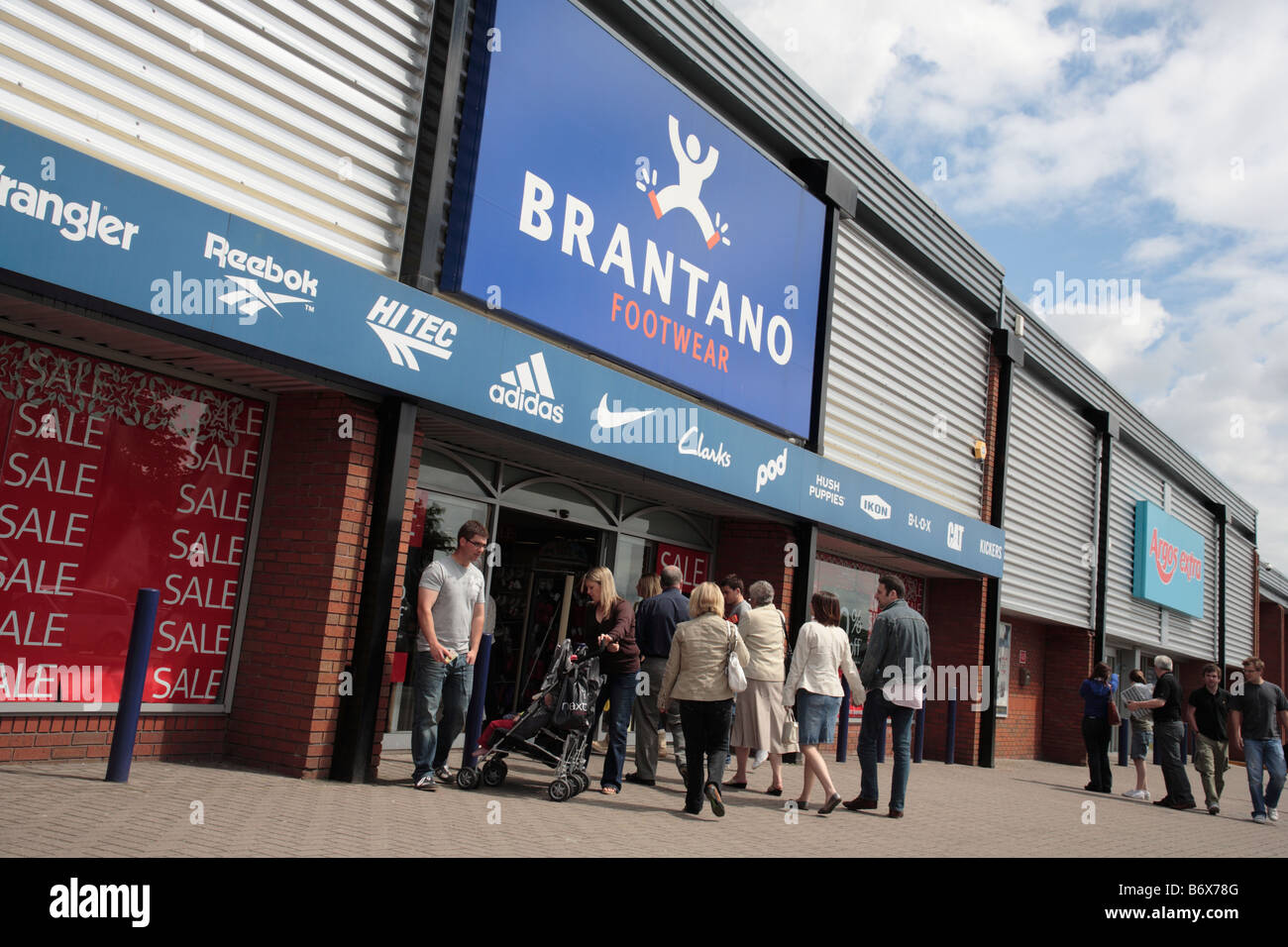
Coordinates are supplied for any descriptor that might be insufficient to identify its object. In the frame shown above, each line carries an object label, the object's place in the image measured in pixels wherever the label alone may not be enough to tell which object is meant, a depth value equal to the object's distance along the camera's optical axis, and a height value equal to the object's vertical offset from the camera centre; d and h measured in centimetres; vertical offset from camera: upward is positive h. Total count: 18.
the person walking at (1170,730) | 1176 -26
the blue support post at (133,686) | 602 -45
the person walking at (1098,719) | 1252 -23
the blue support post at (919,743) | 1457 -87
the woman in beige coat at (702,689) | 739 -20
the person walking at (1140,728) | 1261 -30
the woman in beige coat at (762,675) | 841 -6
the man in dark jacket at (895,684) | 837 -4
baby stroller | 738 -58
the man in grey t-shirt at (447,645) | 707 -6
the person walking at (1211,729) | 1185 -20
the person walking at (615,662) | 777 -6
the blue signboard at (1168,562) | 2344 +333
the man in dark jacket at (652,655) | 874 +1
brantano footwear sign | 813 +385
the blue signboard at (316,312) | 538 +193
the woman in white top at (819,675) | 833 -2
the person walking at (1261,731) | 1130 -17
